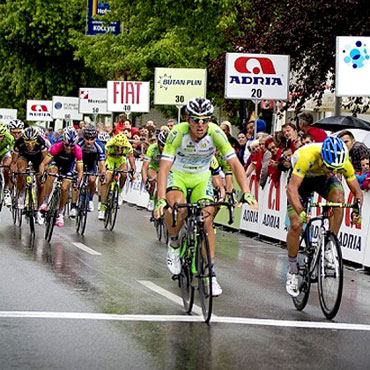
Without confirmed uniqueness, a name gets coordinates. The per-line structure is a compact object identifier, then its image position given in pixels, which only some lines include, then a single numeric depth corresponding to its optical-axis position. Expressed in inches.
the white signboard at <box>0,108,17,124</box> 2488.9
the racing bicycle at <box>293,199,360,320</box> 438.0
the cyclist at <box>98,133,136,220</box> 869.8
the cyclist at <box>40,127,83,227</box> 740.6
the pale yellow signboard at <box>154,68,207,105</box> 1155.3
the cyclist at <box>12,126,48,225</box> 767.1
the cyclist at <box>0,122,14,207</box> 832.9
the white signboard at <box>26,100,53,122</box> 2094.0
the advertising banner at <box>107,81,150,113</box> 1316.4
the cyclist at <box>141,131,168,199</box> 730.8
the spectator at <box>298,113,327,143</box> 687.1
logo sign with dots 692.1
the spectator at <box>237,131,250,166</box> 884.6
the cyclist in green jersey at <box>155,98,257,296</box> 438.3
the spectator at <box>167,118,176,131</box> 1055.4
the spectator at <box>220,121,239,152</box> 866.3
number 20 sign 911.0
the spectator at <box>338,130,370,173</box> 647.9
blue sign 1552.7
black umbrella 744.3
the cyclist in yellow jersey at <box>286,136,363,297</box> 436.8
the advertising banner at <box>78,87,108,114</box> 1627.7
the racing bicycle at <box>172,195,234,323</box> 421.7
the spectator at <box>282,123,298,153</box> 730.2
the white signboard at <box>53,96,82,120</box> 1923.0
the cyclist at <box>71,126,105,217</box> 818.8
